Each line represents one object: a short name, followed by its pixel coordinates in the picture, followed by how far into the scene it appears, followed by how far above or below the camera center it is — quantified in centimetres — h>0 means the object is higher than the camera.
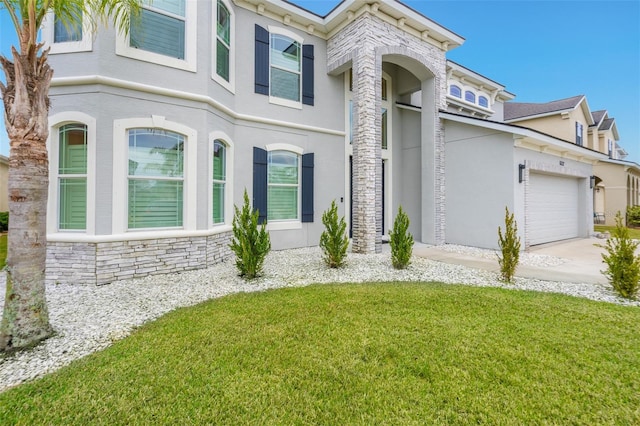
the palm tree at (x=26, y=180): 318 +39
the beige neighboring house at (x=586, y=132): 1767 +567
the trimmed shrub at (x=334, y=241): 695 -62
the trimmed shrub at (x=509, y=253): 592 -77
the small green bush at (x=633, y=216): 1794 +7
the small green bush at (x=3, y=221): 1242 -30
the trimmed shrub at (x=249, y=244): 604 -62
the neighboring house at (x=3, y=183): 1548 +179
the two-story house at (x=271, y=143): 595 +215
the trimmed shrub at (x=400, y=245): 699 -71
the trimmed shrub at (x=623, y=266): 505 -89
